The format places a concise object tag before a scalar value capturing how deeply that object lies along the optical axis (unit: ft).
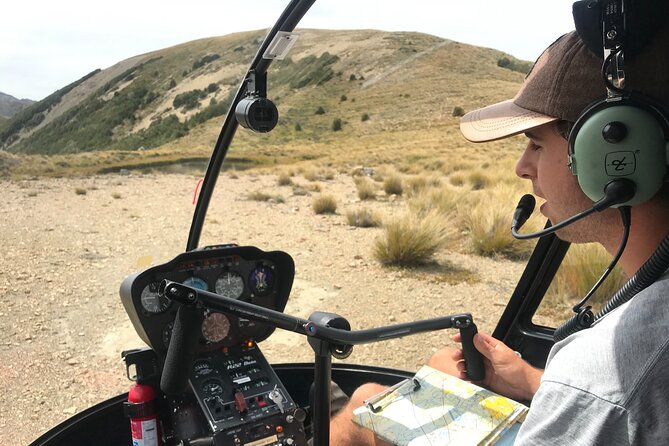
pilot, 3.34
